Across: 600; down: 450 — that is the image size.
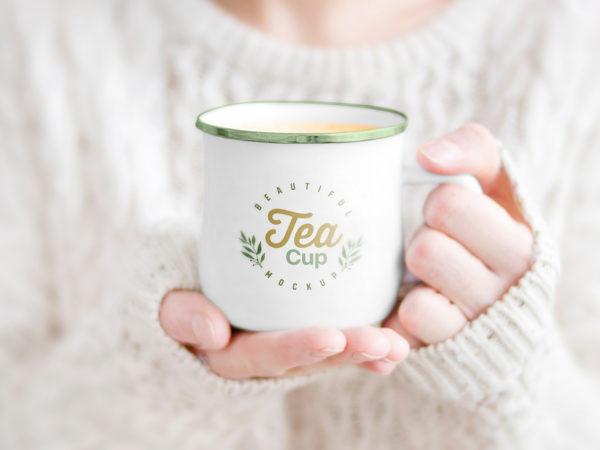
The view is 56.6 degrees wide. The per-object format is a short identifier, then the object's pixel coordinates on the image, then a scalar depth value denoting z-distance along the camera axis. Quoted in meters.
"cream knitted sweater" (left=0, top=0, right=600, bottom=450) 0.82
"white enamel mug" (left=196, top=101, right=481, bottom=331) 0.46
